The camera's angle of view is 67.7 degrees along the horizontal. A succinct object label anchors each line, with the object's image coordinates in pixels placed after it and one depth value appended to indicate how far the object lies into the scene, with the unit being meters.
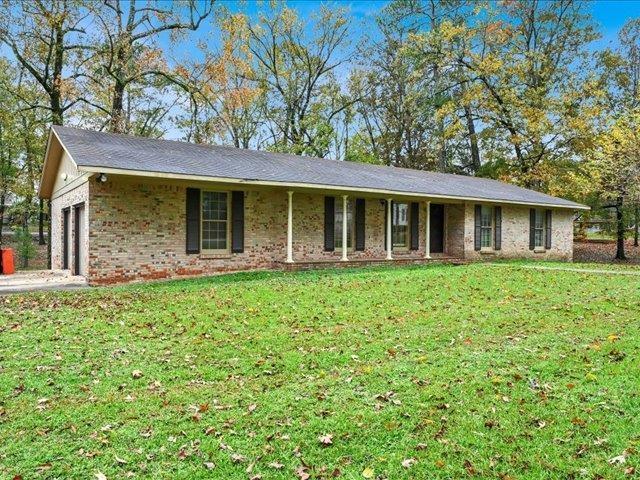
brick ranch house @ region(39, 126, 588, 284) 11.41
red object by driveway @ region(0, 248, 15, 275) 15.14
